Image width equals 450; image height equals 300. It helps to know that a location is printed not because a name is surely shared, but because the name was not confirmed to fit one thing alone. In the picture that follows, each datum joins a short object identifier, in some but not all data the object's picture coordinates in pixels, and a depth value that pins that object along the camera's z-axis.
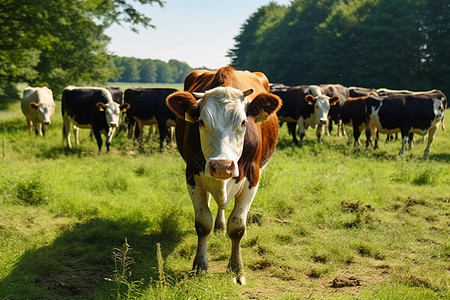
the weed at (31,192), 7.12
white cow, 15.33
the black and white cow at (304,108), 14.69
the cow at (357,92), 19.61
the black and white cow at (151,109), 13.95
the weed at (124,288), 3.89
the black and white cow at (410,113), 12.87
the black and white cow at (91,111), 13.02
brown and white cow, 3.99
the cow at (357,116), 14.38
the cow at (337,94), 17.08
